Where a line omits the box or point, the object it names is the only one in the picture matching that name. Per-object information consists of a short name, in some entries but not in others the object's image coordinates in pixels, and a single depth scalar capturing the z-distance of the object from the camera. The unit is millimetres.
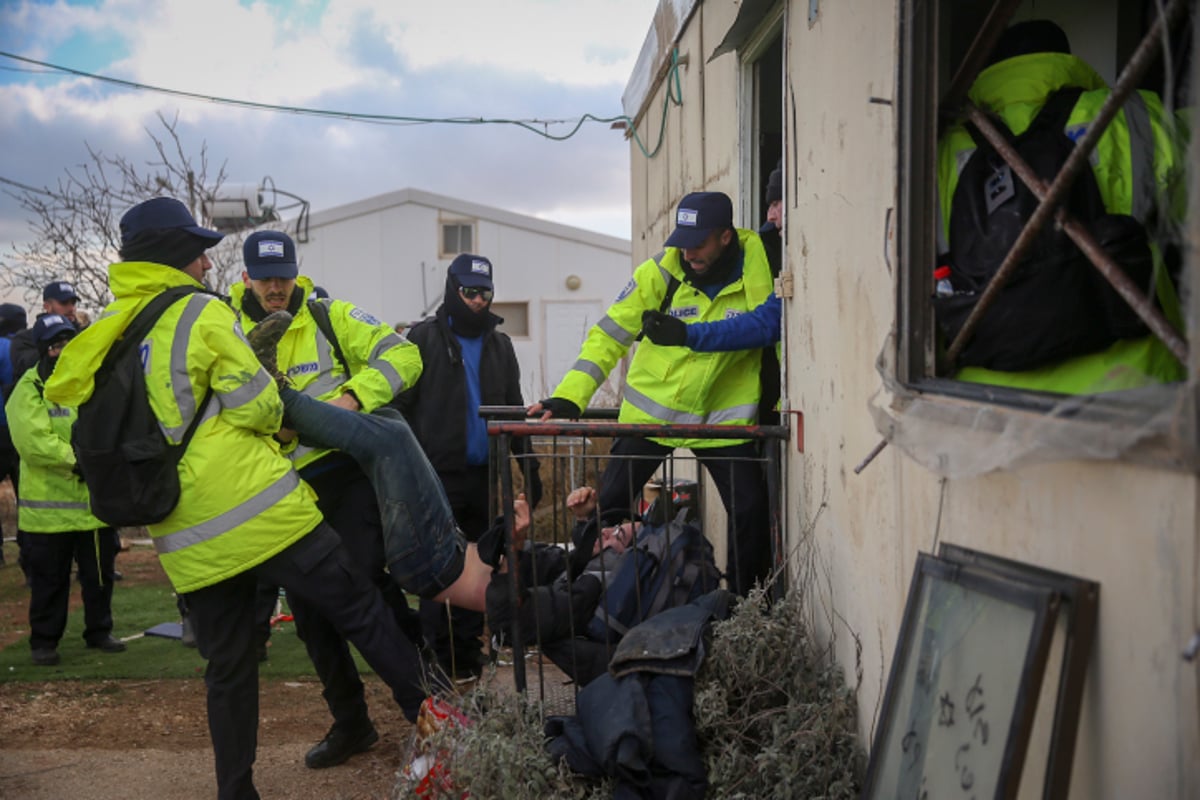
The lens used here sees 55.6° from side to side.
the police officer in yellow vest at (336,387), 4500
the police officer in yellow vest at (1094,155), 2123
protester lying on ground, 4141
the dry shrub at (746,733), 3232
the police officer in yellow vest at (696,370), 4516
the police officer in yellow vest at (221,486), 3668
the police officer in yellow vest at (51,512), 6367
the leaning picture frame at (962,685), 1998
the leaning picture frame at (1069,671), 1943
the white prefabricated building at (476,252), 25766
